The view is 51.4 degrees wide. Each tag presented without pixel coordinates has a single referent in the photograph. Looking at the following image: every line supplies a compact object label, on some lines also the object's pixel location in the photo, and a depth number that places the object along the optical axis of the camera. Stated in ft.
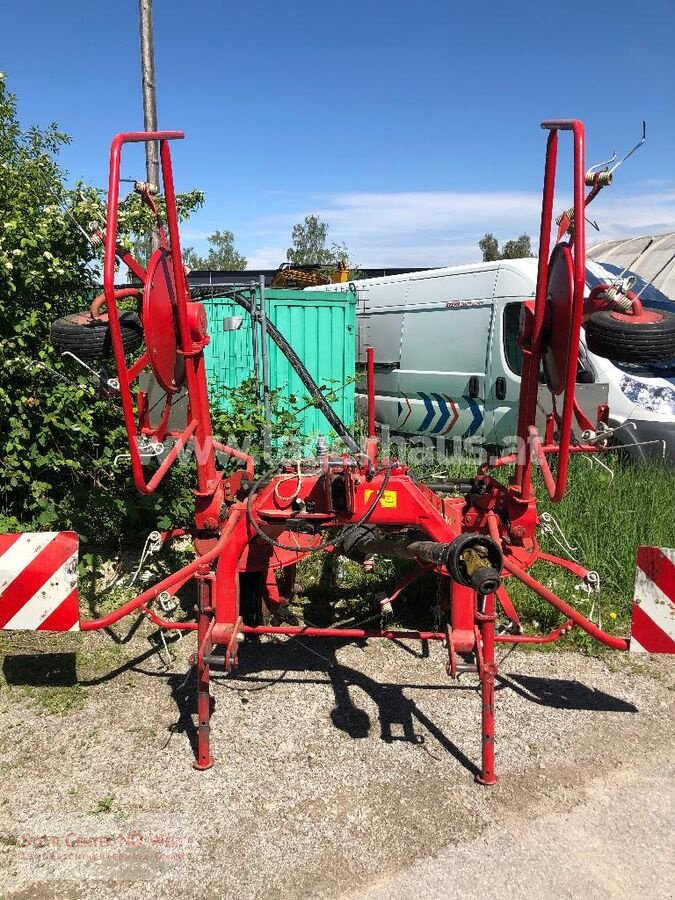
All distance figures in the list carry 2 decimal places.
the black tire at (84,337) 10.96
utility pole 29.71
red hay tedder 9.91
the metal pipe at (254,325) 26.30
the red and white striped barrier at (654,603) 11.19
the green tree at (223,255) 190.29
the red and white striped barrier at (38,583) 11.06
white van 23.18
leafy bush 16.89
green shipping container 28.53
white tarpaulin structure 43.19
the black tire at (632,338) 10.12
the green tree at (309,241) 181.88
